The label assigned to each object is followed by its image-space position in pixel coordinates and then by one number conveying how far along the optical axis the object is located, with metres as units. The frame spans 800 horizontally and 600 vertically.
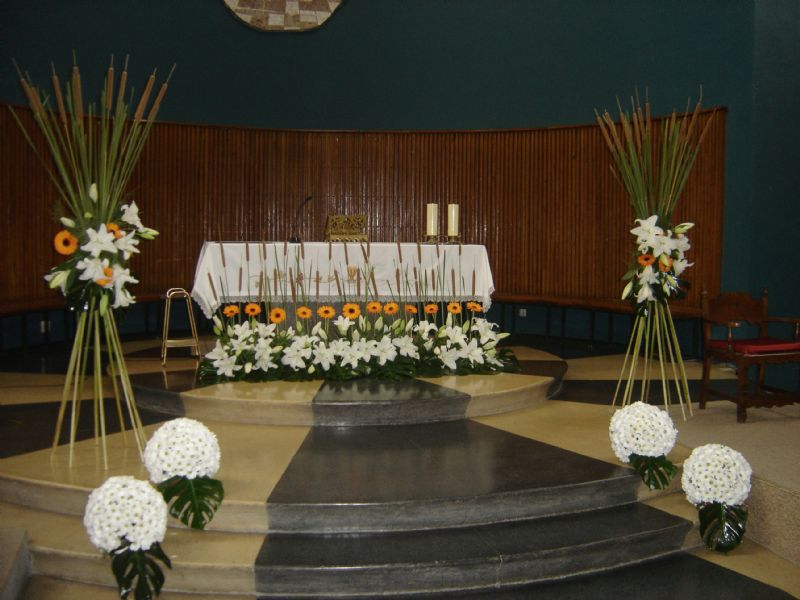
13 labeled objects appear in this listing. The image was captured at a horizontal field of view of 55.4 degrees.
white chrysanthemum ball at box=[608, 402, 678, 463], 3.28
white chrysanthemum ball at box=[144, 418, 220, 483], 2.86
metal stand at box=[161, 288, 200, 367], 5.22
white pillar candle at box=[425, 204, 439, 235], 5.45
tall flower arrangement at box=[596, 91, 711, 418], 4.09
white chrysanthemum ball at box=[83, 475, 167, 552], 2.51
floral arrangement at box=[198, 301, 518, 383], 4.60
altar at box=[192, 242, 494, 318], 5.06
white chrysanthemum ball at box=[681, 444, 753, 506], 3.08
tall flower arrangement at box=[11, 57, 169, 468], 3.09
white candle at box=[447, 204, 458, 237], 5.41
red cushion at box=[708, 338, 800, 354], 4.30
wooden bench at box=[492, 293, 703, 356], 6.48
